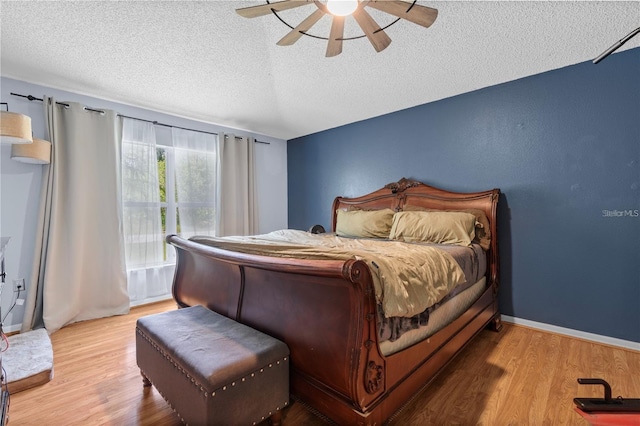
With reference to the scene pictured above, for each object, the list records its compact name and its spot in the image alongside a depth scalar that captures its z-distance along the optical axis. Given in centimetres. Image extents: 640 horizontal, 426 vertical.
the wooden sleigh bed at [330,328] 119
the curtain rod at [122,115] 265
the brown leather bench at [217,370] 116
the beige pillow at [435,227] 256
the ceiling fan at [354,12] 141
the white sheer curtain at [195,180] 365
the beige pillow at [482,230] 265
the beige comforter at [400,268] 129
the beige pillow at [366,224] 324
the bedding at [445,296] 133
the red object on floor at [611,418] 119
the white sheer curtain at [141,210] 324
